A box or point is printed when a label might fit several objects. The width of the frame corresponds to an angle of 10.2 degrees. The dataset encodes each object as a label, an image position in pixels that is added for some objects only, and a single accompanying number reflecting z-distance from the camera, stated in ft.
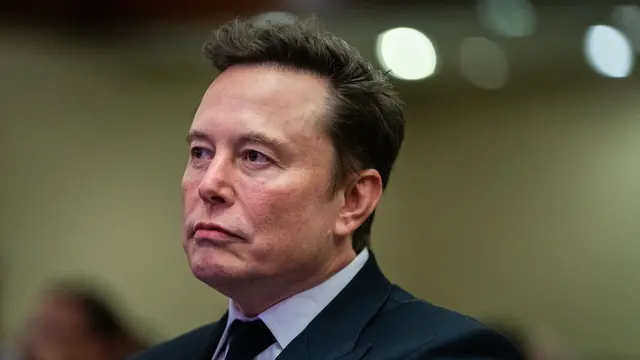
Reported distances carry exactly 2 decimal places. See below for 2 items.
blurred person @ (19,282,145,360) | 12.90
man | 9.86
